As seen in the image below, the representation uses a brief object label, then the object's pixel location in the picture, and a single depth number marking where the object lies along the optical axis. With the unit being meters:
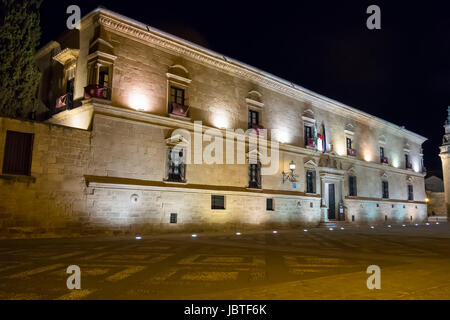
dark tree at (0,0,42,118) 15.93
